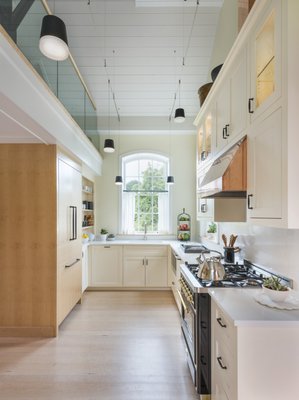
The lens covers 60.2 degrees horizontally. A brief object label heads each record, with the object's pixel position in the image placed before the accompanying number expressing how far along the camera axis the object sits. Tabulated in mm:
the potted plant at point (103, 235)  5305
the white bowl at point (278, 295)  1609
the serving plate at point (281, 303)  1551
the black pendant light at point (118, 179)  4910
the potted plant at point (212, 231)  4127
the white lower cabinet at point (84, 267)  4539
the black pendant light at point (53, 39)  1747
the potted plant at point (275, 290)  1611
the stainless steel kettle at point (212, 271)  2129
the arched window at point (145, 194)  5633
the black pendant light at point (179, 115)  3934
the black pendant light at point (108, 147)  4535
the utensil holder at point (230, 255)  2842
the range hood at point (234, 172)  1944
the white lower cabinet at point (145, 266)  4871
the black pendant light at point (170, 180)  4880
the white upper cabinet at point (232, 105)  2033
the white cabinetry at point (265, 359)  1361
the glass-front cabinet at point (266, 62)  1483
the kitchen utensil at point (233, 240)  2859
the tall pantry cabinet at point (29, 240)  3152
